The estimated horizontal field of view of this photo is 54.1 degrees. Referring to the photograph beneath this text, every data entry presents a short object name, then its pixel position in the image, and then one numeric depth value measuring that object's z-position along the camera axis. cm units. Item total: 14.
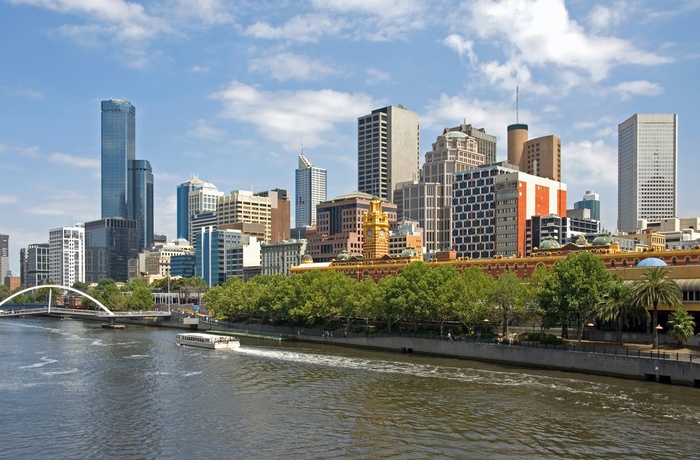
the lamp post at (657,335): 8769
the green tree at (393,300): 12100
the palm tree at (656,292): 9006
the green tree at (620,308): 9256
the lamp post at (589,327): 10649
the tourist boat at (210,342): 12379
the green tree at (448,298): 11312
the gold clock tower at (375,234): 19075
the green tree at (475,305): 11094
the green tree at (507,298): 10681
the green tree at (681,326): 8706
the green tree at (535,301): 10150
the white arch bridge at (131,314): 19435
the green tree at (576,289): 9625
